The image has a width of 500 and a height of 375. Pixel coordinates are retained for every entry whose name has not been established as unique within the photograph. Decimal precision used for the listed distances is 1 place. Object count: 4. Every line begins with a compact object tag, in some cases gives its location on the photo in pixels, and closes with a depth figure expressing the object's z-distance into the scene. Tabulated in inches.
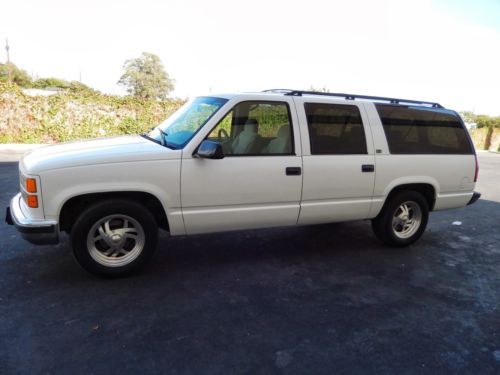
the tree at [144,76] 2834.6
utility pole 2262.6
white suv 147.1
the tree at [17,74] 2461.9
